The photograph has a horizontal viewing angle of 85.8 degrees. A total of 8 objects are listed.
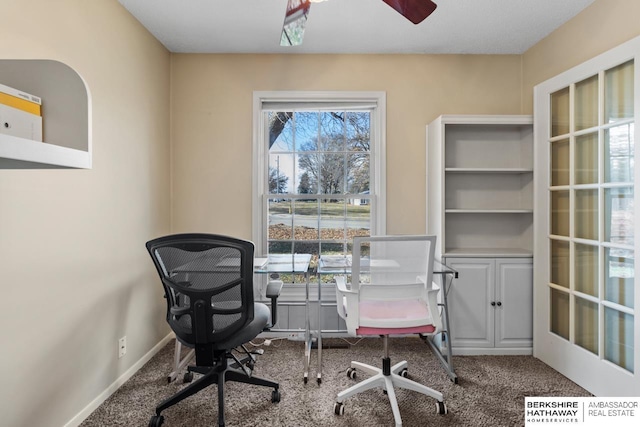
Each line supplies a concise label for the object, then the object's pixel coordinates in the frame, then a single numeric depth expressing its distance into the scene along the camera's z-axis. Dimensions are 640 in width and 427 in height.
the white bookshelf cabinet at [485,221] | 2.68
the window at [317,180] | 3.10
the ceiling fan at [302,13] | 1.57
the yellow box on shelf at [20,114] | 0.94
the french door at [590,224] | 1.92
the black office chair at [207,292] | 1.75
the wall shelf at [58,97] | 1.04
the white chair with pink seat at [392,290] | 1.88
